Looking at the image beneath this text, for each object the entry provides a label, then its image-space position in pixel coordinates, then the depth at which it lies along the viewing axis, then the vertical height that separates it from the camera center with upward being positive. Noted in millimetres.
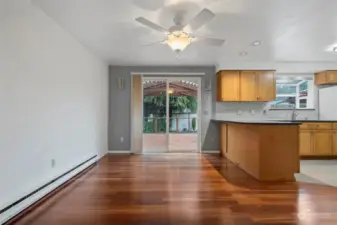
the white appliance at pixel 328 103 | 6766 +363
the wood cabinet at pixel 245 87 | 7184 +769
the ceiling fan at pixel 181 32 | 3402 +1123
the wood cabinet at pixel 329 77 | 7055 +992
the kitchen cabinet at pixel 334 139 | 6552 -491
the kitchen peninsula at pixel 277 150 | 4383 -487
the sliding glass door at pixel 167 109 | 7868 +254
